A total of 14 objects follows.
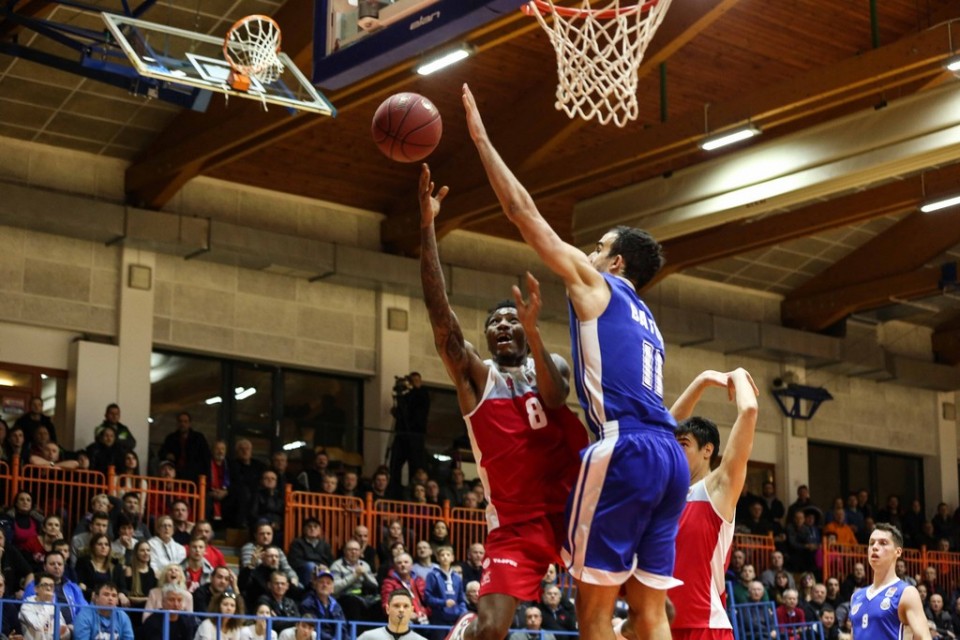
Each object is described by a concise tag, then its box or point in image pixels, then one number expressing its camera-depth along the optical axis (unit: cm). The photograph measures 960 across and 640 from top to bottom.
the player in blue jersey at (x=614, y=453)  629
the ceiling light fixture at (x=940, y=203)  2204
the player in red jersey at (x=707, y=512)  746
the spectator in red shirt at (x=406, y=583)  1692
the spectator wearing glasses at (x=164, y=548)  1617
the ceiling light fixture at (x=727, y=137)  1916
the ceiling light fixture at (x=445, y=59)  1612
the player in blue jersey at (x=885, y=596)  1003
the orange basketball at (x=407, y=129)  841
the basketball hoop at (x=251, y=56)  1434
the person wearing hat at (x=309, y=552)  1753
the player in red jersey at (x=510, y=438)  687
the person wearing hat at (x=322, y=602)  1614
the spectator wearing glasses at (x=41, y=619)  1335
